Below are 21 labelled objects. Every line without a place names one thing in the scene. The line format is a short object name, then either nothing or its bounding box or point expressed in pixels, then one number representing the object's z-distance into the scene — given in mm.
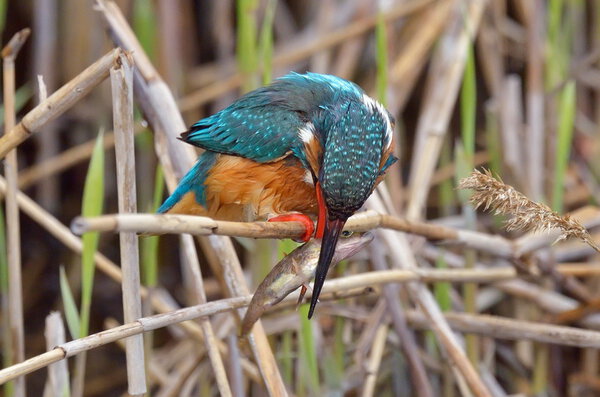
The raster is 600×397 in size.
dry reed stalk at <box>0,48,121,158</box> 3220
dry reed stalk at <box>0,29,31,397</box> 3654
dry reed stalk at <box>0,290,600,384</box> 2961
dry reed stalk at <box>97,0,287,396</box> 3740
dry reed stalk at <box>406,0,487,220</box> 5344
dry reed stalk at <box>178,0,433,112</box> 6125
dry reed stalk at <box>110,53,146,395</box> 3146
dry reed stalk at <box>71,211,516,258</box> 2205
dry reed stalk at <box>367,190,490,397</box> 4133
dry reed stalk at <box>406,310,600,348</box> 4156
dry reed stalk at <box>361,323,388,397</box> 4398
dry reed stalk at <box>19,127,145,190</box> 6047
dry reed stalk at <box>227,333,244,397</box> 4102
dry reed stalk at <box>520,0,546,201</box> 5816
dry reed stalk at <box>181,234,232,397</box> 3496
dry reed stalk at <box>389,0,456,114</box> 6219
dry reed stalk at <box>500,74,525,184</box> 5848
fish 3133
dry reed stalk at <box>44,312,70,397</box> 3758
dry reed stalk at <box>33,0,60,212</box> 6184
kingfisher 3506
